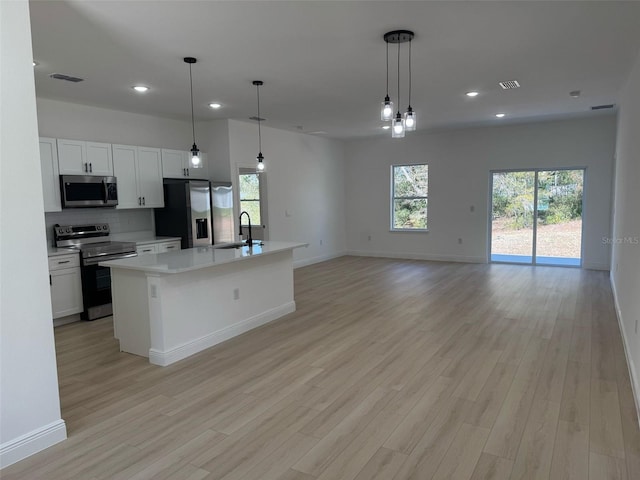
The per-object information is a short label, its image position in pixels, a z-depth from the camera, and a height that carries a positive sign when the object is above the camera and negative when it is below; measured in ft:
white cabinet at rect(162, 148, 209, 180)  20.66 +1.99
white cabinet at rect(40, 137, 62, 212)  16.06 +1.28
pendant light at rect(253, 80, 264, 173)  15.21 +4.36
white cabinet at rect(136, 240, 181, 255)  18.68 -1.88
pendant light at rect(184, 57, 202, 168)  12.67 +1.70
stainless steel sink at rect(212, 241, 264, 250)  16.24 -1.62
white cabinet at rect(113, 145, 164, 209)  18.75 +1.38
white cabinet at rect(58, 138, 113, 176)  16.74 +2.02
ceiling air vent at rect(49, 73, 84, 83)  13.93 +4.36
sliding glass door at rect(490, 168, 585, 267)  25.86 -1.10
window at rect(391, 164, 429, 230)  30.55 +0.35
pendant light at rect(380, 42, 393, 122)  10.85 +2.33
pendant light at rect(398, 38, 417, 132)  11.30 +2.16
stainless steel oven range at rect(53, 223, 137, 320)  16.58 -2.04
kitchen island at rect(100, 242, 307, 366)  12.09 -2.93
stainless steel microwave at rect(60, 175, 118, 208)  16.69 +0.65
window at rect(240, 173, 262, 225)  27.04 +0.53
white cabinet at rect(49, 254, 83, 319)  15.71 -2.93
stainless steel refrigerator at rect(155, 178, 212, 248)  20.02 -0.37
